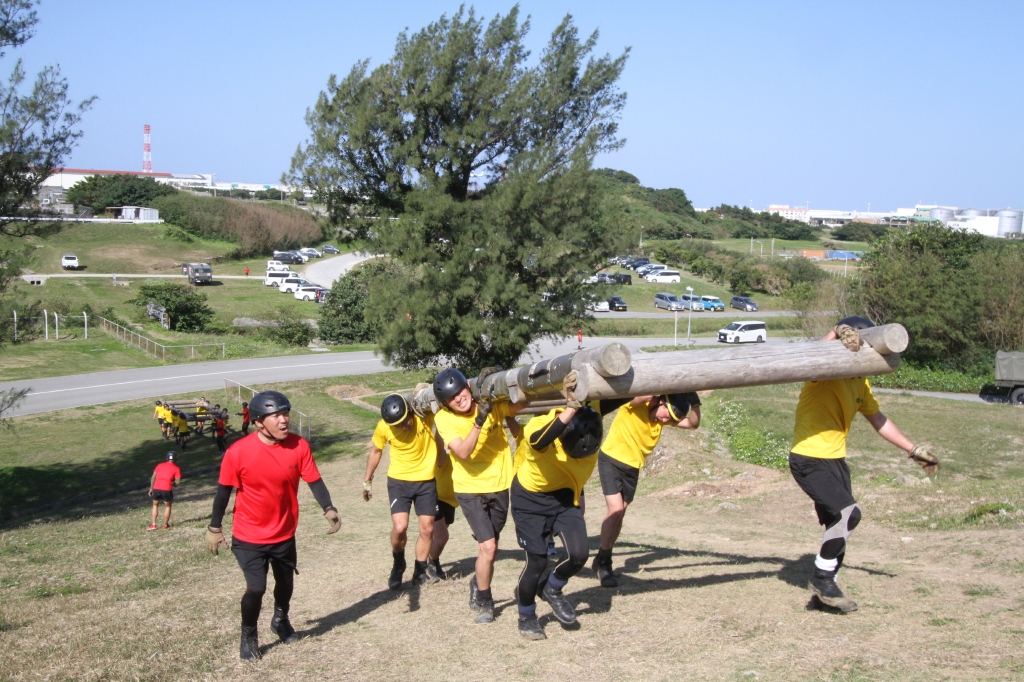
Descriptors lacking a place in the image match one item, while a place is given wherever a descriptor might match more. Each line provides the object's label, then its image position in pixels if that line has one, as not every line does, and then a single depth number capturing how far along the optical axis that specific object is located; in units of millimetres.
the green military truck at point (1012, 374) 31547
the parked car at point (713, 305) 62625
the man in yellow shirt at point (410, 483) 7953
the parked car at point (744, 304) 63719
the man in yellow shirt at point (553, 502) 6359
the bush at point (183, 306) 44750
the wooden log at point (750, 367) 5914
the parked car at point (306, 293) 55094
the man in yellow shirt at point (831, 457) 6383
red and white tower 128125
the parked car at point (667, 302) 60481
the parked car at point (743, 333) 46594
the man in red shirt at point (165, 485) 13445
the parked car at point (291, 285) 56806
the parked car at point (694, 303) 61938
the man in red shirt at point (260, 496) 6238
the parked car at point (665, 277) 72938
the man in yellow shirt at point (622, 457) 7535
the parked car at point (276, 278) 58688
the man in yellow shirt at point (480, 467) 6914
